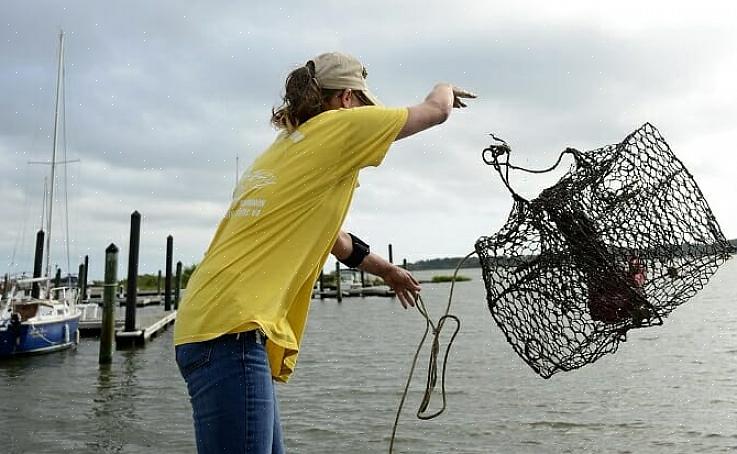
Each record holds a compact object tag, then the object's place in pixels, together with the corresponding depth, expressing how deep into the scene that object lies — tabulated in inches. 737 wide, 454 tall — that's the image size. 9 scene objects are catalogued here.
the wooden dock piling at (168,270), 1314.0
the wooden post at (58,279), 1699.1
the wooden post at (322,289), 2030.5
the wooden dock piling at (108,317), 670.2
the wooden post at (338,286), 1822.8
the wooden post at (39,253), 1072.8
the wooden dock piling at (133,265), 790.5
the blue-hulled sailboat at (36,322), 711.7
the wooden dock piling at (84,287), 1582.2
